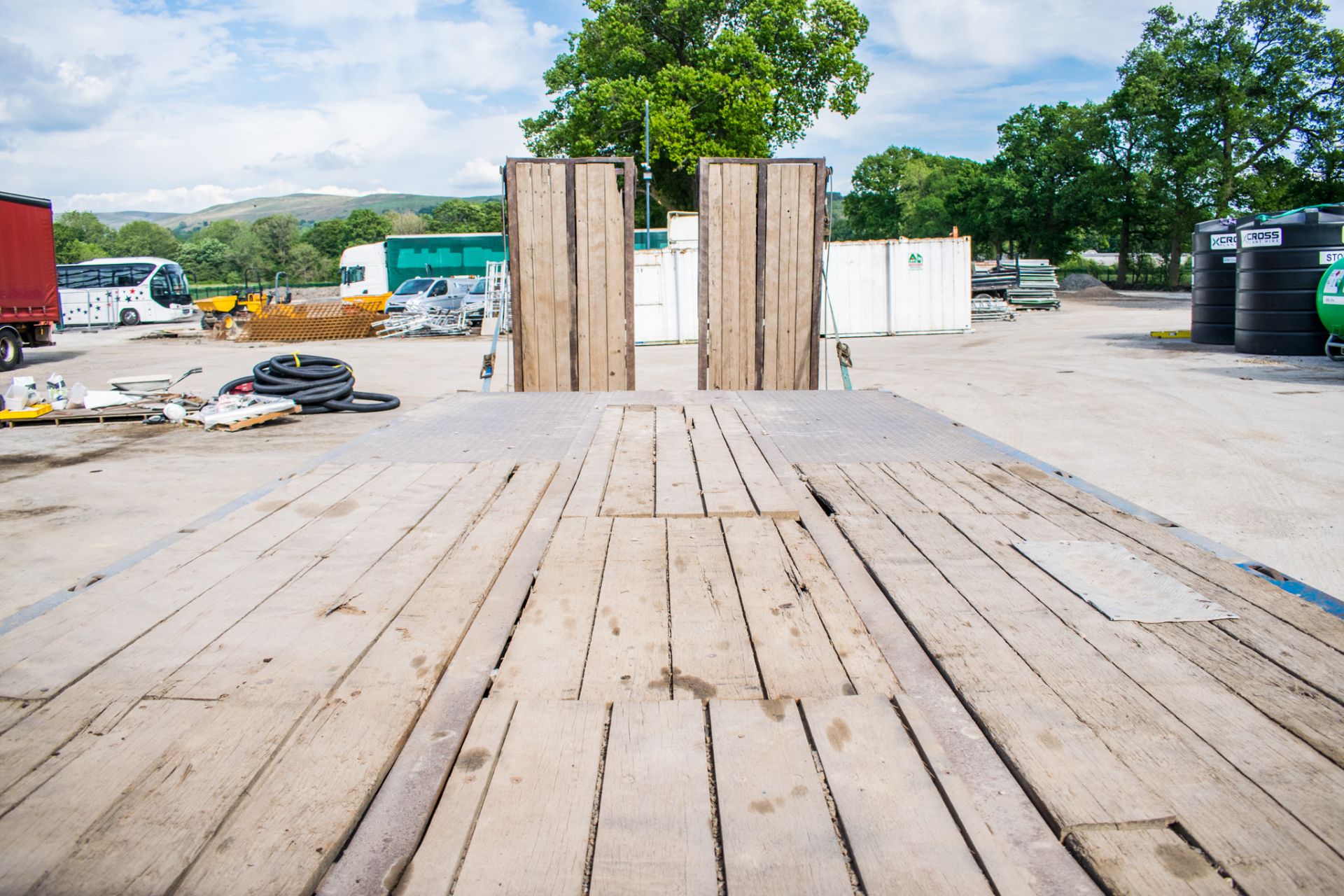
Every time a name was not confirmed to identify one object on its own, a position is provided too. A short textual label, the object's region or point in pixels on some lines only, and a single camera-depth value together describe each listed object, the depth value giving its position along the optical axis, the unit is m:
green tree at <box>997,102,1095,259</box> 40.62
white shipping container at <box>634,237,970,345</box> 21.69
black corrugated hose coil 10.43
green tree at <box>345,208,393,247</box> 108.62
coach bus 32.97
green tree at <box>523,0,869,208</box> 33.56
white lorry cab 35.38
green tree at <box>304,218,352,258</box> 108.75
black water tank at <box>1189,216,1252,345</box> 15.43
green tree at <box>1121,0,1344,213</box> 33.69
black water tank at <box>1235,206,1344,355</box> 13.43
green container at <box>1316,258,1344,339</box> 12.76
